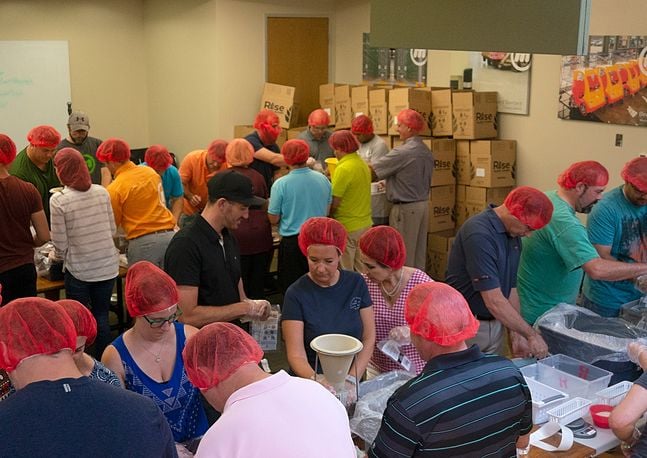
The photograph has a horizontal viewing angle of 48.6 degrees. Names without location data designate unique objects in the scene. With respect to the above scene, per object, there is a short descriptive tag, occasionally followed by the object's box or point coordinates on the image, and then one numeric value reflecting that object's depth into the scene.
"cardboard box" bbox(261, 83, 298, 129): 8.01
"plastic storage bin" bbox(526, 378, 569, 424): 2.72
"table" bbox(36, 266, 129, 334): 4.55
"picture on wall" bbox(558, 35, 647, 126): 5.57
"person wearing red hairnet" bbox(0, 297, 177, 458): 1.62
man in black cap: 3.08
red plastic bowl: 2.74
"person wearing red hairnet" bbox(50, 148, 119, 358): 4.22
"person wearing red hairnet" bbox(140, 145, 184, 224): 5.37
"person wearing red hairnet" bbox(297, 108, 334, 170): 6.71
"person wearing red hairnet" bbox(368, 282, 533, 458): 2.00
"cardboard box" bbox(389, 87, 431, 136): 6.86
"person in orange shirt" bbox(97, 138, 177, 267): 4.75
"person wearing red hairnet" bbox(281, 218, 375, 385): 3.01
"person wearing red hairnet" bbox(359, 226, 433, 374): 3.12
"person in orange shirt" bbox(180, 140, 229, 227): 5.75
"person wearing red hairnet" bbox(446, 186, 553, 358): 3.25
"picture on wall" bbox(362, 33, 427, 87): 7.52
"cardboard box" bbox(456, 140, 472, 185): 6.79
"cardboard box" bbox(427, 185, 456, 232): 6.86
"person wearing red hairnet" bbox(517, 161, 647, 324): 3.53
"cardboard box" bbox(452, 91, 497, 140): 6.64
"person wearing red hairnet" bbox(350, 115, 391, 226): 6.52
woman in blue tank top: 2.49
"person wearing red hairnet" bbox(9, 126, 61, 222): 5.09
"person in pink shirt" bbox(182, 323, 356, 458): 1.74
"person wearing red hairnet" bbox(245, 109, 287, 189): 6.00
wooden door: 8.30
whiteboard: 7.96
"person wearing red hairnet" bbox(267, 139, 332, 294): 5.21
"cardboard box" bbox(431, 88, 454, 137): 6.84
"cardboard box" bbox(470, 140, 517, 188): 6.55
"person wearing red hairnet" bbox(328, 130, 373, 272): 5.70
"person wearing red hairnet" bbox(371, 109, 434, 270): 6.26
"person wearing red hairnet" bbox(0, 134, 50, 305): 4.21
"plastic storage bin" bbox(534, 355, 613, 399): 2.95
